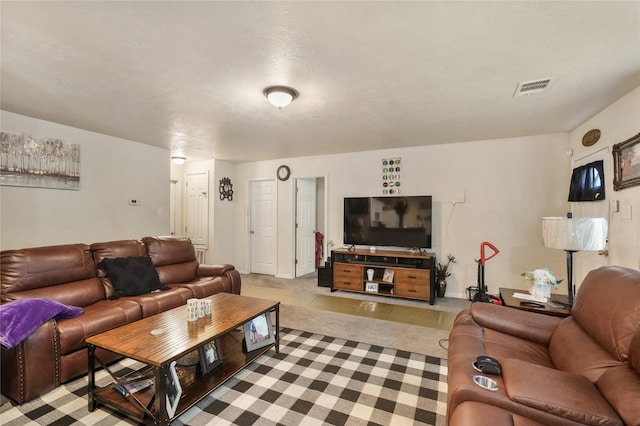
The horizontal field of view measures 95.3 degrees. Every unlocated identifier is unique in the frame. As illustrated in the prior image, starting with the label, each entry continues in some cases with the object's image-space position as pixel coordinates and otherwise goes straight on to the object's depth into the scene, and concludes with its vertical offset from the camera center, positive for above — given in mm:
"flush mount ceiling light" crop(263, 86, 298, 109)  2479 +1038
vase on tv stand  4449 -879
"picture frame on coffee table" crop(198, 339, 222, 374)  1977 -990
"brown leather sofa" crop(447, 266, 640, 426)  1069 -698
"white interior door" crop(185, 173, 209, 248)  5832 +146
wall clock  5574 +836
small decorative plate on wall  3101 +867
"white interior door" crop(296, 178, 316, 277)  5699 -204
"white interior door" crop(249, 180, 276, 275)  5820 -225
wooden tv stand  4074 -849
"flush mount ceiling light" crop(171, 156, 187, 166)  5398 +1057
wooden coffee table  1574 -766
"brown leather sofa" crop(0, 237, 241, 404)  1845 -748
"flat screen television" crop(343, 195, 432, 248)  4324 -78
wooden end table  2046 -668
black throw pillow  2744 -587
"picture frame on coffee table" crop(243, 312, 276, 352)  2340 -971
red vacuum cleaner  3094 -859
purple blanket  1722 -640
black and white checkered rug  1716 -1192
